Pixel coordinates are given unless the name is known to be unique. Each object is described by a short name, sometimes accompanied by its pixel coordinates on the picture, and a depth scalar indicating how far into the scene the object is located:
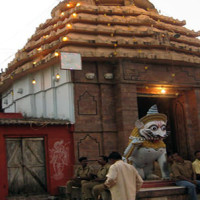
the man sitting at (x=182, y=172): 8.83
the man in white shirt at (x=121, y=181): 6.27
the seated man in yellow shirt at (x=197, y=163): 10.99
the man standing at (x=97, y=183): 8.61
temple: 13.13
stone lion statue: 9.78
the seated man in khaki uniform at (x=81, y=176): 10.39
